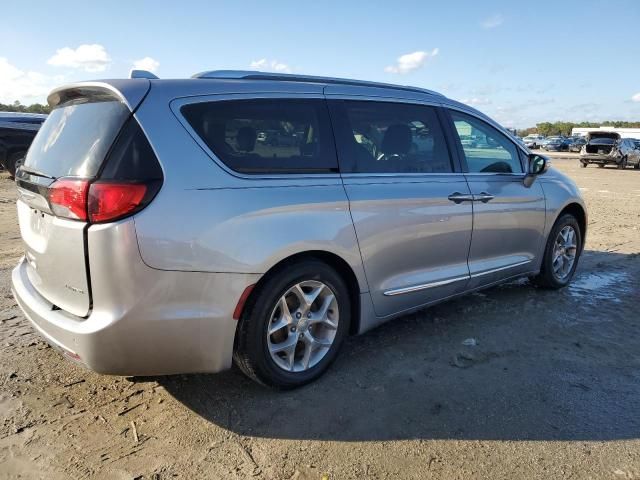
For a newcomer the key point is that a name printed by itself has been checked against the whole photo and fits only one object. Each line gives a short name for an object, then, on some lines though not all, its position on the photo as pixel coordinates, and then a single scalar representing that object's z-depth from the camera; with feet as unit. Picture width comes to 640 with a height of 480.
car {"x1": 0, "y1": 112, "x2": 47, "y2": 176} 40.42
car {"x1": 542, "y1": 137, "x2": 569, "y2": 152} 181.27
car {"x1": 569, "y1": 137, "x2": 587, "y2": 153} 176.24
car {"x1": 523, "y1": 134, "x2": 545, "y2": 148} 194.49
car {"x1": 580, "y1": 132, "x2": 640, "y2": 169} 85.40
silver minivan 8.09
